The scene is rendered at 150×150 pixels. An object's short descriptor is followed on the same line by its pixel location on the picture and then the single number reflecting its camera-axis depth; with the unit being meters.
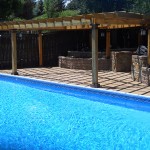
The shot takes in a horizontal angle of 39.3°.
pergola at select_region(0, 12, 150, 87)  8.01
